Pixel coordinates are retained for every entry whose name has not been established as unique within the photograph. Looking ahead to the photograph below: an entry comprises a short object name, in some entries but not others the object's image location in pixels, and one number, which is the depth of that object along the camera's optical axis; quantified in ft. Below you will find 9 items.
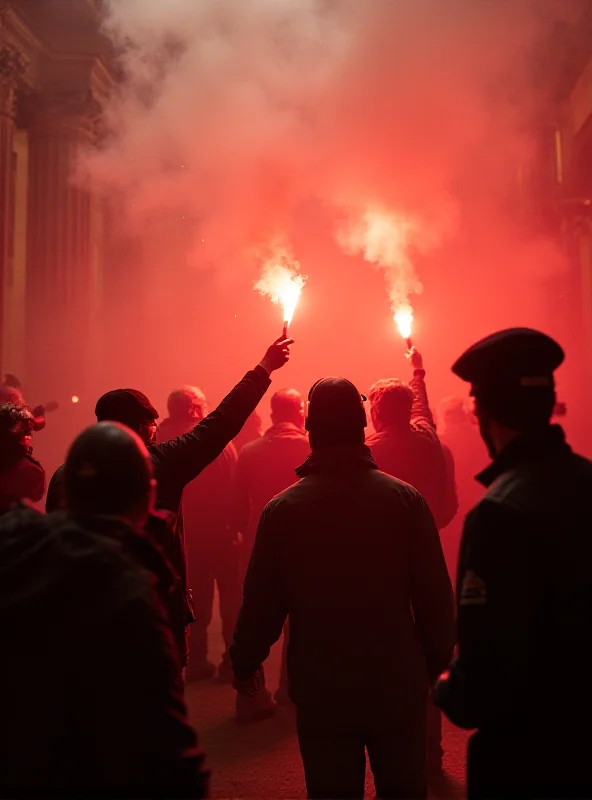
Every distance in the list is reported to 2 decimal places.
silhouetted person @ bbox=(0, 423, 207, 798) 4.48
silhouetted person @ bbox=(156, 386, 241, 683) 17.85
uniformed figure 4.92
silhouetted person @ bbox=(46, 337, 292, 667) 9.18
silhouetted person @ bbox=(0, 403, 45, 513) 11.33
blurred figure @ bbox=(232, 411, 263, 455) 22.82
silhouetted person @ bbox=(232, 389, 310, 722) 16.35
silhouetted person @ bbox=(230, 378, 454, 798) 7.86
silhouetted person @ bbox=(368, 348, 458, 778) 13.26
